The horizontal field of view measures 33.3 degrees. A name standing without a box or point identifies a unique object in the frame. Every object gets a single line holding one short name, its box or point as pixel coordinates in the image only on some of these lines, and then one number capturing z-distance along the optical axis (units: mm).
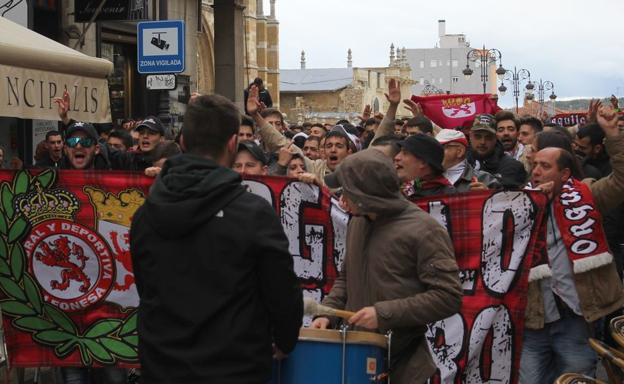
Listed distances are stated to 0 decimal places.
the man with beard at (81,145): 7855
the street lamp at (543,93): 59281
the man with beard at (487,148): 8297
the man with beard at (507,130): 10312
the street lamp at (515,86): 47219
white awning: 8383
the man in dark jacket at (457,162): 7012
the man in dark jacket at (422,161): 5945
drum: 4270
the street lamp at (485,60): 43094
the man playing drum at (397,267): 4527
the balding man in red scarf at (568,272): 6180
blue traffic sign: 12508
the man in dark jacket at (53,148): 10086
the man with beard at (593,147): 8742
